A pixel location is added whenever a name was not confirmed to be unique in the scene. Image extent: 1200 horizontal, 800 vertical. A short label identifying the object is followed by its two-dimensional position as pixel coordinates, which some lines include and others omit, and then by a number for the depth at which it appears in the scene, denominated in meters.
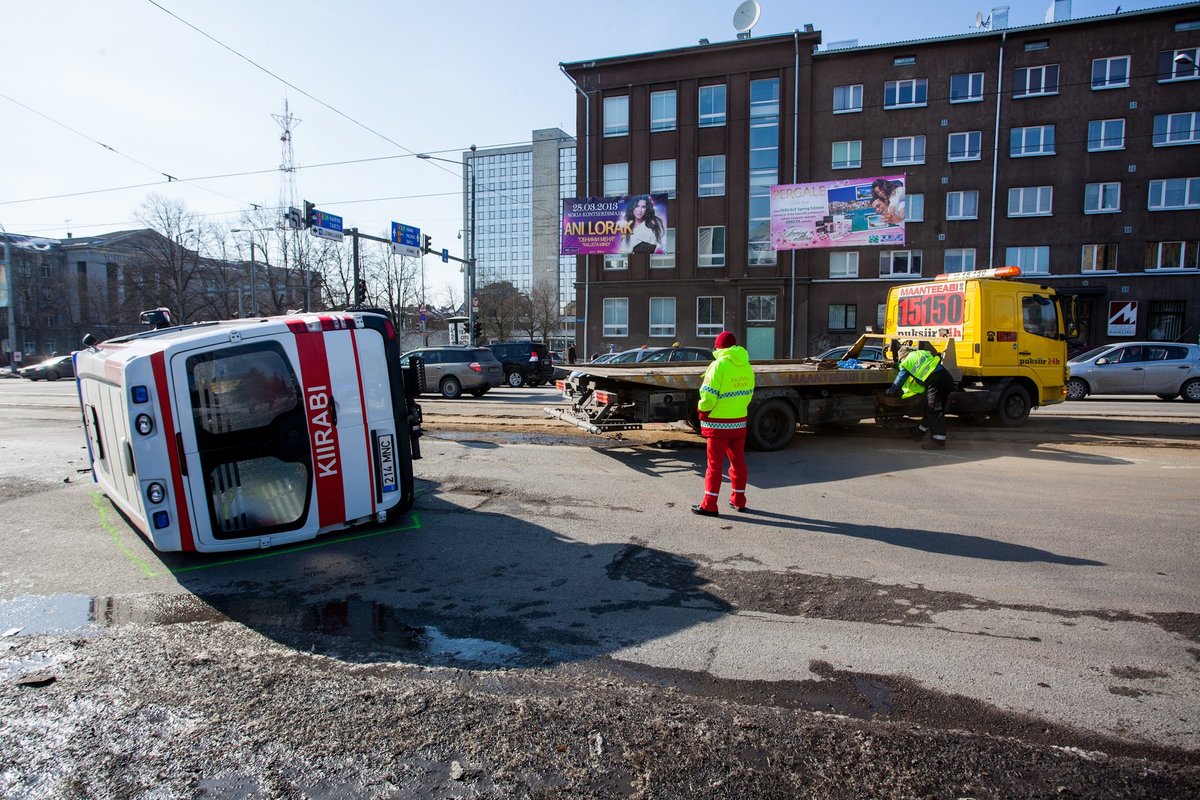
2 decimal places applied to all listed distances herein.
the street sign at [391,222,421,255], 27.62
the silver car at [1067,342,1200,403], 16.95
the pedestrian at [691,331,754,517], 6.44
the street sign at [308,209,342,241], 23.52
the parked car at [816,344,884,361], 16.67
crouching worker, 9.88
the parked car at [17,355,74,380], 34.94
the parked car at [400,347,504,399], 20.20
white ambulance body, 4.79
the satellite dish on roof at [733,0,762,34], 34.12
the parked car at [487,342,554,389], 25.80
